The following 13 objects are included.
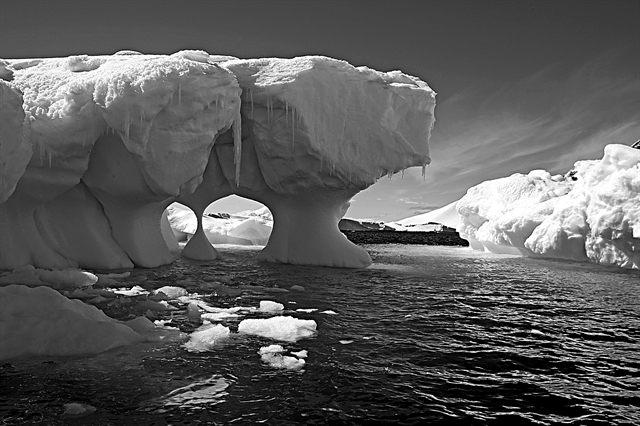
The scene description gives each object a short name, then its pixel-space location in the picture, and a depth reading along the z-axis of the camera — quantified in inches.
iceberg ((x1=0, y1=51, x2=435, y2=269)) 542.3
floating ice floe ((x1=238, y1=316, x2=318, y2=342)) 287.3
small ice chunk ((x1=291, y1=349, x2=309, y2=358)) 249.0
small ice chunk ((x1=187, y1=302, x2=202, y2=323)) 328.2
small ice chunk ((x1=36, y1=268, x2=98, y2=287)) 473.1
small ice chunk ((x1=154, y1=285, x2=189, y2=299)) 421.6
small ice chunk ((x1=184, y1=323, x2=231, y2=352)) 256.2
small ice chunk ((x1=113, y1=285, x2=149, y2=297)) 422.3
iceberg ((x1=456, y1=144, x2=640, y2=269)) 725.3
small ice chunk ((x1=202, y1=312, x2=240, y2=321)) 331.6
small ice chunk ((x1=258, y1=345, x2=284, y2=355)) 251.4
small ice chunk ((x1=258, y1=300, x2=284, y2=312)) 365.7
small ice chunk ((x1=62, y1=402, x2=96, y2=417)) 174.1
